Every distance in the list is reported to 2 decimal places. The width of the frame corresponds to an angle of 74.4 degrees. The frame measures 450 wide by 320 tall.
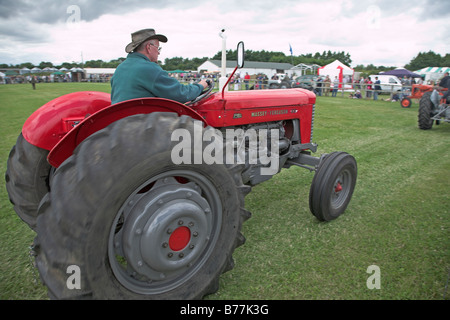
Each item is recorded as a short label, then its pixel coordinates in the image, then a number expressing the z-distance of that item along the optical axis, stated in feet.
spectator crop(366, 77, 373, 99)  65.07
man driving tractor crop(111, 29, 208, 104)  7.04
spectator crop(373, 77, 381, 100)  60.23
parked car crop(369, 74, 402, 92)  87.88
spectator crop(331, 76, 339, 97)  65.08
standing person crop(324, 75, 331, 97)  68.69
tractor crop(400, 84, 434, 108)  47.06
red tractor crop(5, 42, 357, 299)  4.73
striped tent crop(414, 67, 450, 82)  90.94
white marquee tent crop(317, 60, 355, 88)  103.50
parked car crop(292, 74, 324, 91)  71.82
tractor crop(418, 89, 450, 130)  26.68
